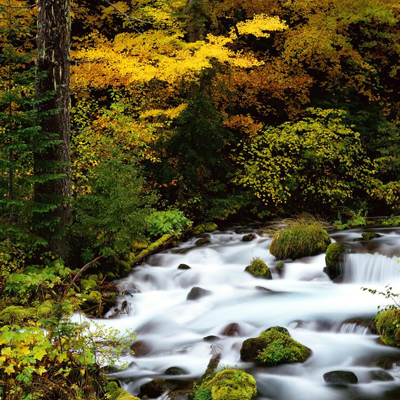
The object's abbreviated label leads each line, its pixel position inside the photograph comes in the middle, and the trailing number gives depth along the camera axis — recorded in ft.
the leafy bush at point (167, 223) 36.65
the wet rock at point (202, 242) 37.40
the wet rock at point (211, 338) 21.47
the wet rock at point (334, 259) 28.99
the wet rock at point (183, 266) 31.63
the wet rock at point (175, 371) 18.52
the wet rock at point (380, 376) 17.20
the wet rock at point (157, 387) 16.65
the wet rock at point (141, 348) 20.58
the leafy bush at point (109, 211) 27.02
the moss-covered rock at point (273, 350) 18.38
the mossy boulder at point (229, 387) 14.88
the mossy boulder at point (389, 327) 19.22
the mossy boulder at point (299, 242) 31.73
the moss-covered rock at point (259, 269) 29.50
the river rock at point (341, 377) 17.16
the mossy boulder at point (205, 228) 41.26
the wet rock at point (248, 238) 37.74
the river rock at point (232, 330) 21.73
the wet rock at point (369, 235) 33.47
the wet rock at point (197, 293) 26.73
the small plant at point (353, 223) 39.60
